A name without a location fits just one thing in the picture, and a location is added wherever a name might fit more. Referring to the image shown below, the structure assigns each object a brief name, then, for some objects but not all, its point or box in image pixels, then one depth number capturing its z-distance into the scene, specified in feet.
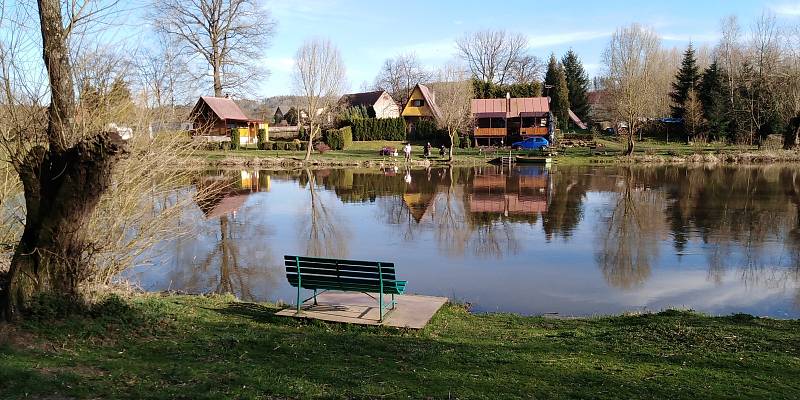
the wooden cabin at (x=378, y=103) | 246.51
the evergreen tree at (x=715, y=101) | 184.03
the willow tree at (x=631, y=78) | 157.38
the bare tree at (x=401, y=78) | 308.40
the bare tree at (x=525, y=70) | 274.98
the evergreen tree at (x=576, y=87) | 244.22
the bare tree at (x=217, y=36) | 156.04
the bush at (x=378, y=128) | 205.57
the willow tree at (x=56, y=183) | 20.49
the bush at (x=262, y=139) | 184.26
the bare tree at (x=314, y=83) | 153.48
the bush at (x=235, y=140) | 180.14
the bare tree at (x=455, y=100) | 156.56
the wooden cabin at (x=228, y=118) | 191.72
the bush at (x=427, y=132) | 204.96
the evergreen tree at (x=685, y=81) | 190.60
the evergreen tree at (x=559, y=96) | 223.10
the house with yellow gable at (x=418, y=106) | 216.74
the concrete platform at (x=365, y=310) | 26.50
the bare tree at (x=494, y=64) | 273.33
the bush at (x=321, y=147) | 178.83
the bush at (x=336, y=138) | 189.26
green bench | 26.35
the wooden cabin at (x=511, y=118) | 196.44
